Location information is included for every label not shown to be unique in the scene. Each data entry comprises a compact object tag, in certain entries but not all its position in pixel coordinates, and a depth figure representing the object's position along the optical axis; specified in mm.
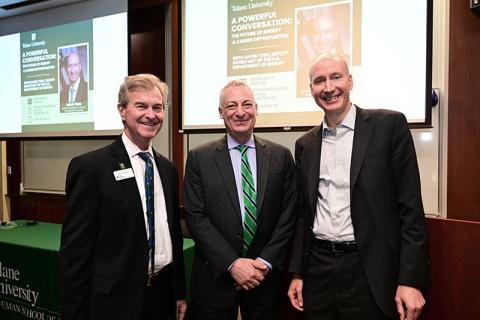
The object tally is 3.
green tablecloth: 2508
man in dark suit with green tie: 1647
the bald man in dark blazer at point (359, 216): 1398
